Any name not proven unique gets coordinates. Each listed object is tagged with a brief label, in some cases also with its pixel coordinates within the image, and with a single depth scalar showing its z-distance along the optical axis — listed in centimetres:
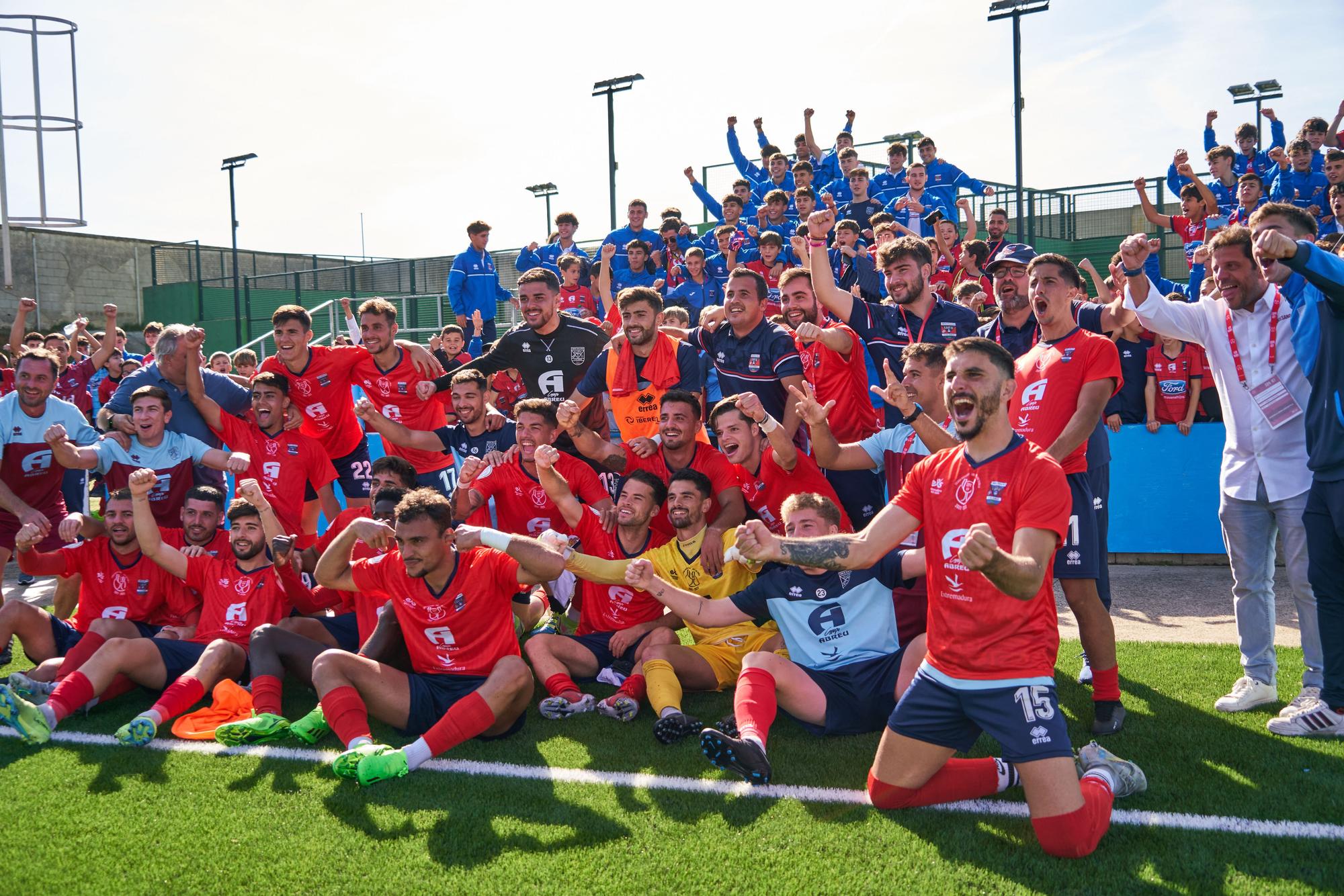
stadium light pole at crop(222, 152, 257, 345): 2198
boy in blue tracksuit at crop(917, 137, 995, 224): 1386
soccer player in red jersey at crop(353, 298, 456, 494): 803
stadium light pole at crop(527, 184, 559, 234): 2538
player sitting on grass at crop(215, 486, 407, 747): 526
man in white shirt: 522
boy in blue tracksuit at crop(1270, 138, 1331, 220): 1218
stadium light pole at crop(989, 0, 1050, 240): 1444
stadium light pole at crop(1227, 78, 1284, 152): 1834
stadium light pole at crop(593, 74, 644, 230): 1952
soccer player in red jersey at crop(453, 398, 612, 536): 691
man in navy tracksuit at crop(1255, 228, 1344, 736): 479
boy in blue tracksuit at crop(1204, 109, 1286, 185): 1347
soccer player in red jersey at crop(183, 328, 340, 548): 772
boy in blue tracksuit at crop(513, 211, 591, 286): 1322
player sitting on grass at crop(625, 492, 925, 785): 507
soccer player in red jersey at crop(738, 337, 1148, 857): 380
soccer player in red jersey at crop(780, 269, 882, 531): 670
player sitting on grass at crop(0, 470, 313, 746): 545
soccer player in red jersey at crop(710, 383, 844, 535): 621
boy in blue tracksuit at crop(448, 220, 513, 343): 1342
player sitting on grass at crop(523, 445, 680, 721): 593
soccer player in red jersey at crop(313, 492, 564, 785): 505
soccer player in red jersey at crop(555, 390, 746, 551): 637
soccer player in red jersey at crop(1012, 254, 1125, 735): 514
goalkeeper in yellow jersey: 553
